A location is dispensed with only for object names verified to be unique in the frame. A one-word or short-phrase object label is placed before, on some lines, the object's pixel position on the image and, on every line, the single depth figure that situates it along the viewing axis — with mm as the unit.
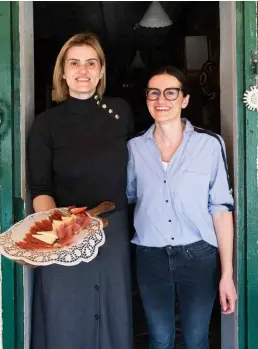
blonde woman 2254
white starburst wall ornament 2324
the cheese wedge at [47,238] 1976
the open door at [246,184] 2336
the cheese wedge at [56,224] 2006
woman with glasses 2205
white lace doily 1916
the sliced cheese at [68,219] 2023
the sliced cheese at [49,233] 1990
